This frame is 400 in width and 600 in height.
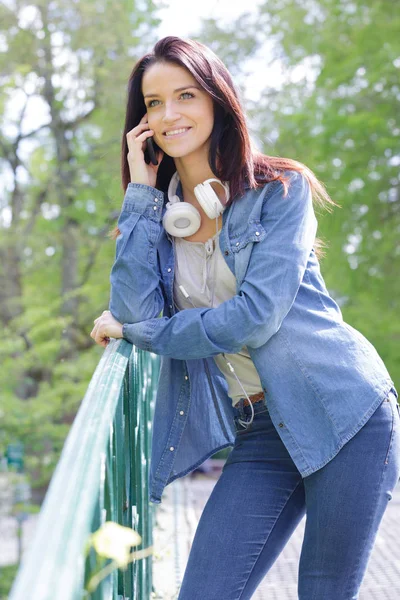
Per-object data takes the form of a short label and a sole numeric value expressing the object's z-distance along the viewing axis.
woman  2.86
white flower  1.90
